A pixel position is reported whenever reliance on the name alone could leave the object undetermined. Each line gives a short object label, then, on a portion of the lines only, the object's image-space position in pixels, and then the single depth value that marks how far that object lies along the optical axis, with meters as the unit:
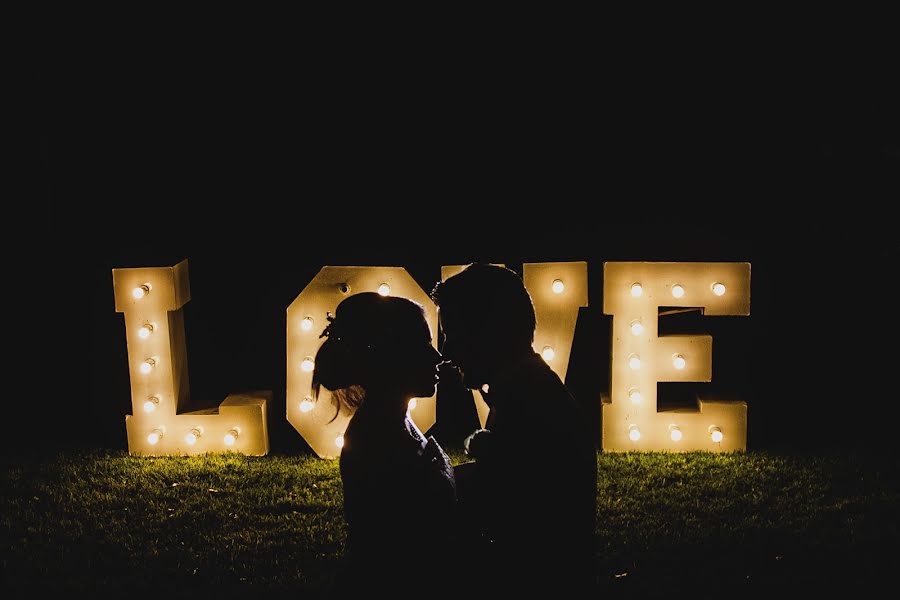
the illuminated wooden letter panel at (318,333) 6.33
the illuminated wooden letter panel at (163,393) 6.48
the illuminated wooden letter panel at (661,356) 6.25
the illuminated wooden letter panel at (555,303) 6.30
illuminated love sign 6.29
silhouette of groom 2.53
